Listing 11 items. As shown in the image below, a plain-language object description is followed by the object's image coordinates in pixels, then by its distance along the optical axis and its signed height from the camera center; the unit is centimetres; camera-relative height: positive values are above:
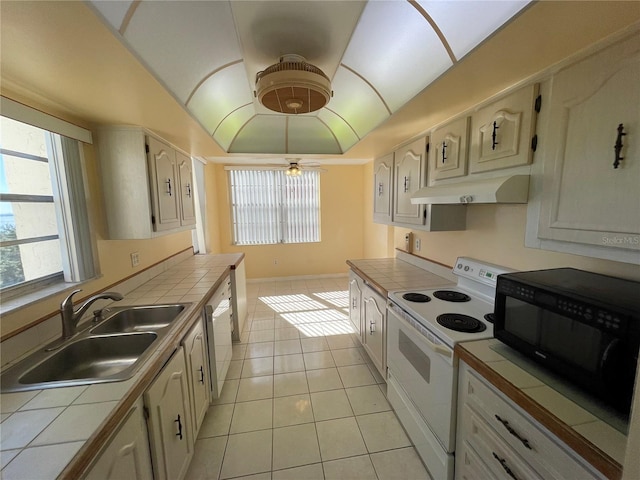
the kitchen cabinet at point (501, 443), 81 -84
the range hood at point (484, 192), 125 +11
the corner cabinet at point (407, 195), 204 +19
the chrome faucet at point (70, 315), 132 -51
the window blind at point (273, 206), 489 +17
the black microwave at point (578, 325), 79 -41
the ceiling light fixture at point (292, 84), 151 +78
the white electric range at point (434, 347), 132 -79
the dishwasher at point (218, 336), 191 -99
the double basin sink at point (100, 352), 104 -68
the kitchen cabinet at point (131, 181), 187 +26
